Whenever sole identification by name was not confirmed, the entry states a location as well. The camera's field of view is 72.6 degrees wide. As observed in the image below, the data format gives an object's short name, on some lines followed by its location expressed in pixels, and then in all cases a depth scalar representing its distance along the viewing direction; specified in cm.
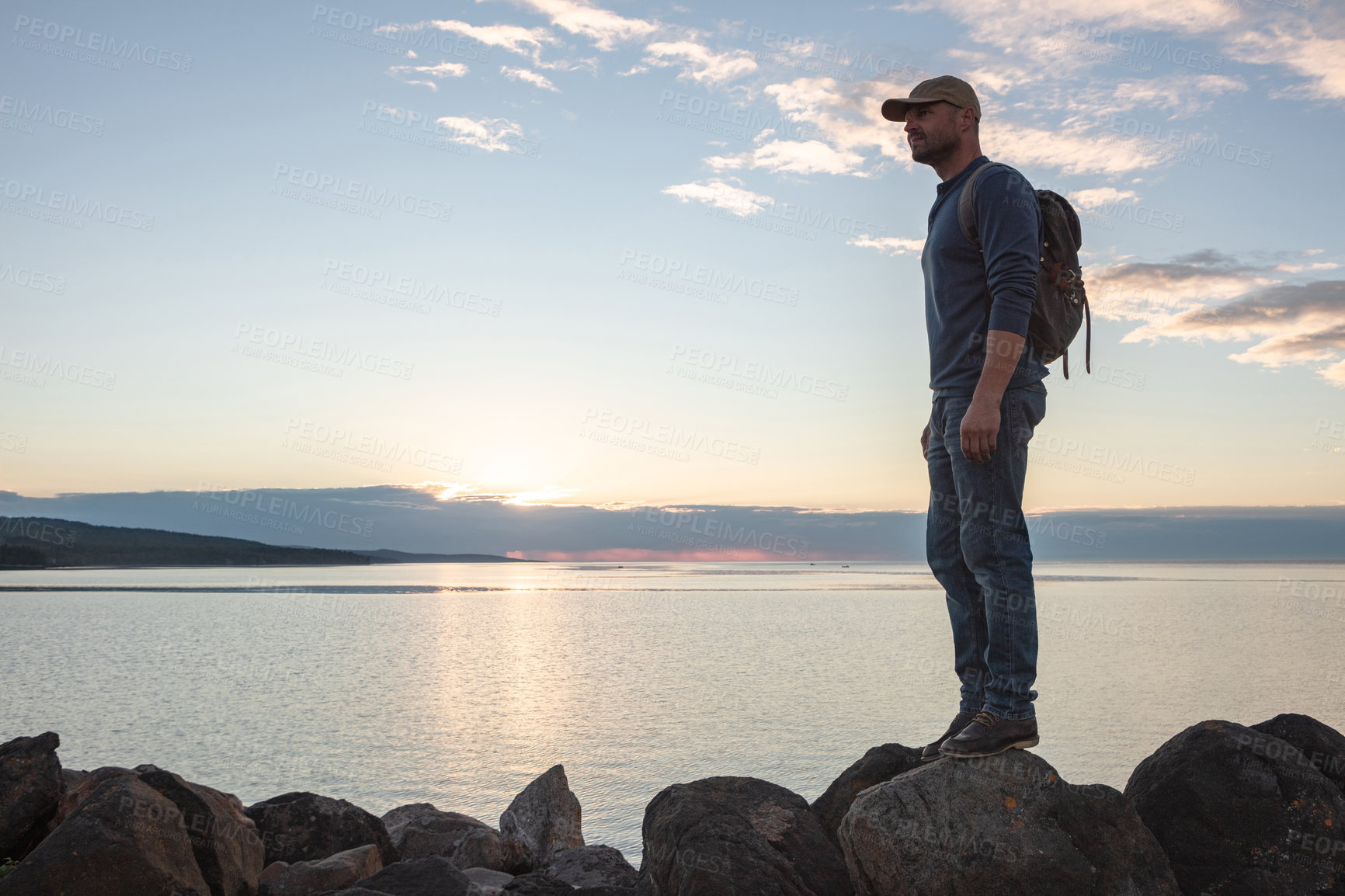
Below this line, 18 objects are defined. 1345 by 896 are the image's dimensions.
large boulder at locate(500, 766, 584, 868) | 930
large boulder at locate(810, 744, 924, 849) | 545
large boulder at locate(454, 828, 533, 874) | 845
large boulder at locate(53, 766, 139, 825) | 782
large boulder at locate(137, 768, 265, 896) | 660
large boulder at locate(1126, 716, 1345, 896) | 510
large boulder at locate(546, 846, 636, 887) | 760
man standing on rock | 408
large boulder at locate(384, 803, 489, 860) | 896
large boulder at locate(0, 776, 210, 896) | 575
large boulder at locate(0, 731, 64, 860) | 719
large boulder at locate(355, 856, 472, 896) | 616
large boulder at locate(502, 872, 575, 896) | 588
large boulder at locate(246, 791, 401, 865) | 823
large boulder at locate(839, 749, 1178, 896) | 431
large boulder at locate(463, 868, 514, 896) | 740
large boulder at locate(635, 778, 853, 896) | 482
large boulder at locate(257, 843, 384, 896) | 695
